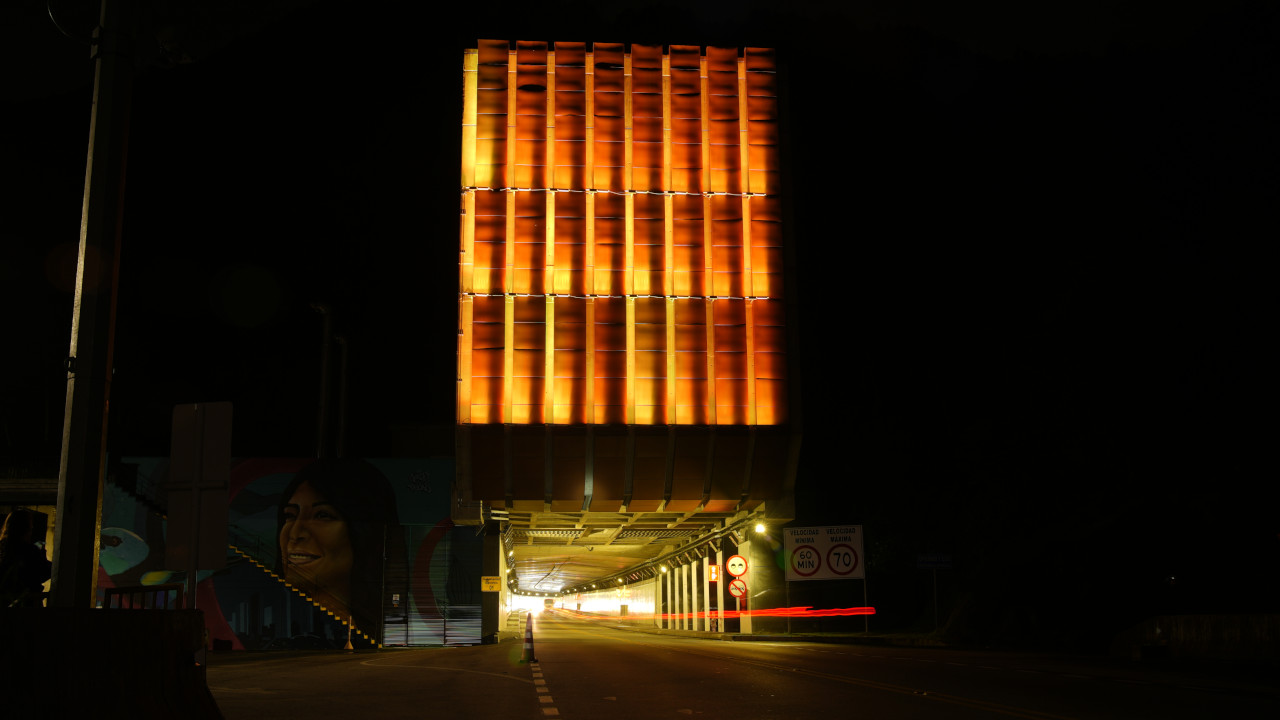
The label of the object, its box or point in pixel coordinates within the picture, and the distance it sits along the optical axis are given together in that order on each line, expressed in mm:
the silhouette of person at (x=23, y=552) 9869
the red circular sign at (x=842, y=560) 43188
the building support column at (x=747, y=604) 52812
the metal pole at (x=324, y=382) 56656
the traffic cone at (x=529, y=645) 22812
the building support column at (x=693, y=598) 71625
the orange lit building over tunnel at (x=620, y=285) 47594
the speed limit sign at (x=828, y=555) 43156
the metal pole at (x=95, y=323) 7609
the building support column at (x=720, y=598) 57662
